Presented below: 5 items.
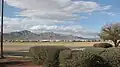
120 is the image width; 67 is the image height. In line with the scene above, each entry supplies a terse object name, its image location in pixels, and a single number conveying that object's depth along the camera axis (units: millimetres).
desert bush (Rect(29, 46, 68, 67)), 6647
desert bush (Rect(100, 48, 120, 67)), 6006
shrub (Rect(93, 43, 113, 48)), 18393
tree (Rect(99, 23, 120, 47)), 22099
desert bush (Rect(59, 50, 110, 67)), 5553
